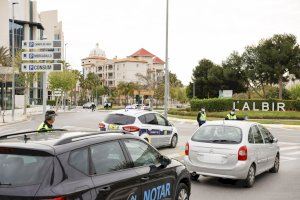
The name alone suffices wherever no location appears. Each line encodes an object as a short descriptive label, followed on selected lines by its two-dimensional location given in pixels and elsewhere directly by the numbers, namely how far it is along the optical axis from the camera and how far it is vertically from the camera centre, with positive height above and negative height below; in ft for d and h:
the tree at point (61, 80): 250.98 +8.07
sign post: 54.85 +4.88
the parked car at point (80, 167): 16.38 -2.77
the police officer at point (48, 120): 31.89 -1.66
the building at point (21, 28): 283.98 +43.72
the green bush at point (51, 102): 347.56 -4.91
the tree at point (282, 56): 225.76 +18.73
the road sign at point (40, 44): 55.47 +6.03
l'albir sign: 184.14 -4.16
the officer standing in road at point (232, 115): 77.66 -3.23
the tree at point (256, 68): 234.38 +13.95
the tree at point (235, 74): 269.93 +12.13
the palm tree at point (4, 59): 228.22 +17.85
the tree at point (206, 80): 285.64 +9.77
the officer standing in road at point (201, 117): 84.74 -3.86
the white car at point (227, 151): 35.53 -4.26
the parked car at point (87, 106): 318.02 -7.13
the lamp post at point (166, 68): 92.77 +5.65
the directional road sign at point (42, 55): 54.86 +4.73
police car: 54.39 -3.38
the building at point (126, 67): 536.01 +34.00
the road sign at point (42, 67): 55.77 +3.37
